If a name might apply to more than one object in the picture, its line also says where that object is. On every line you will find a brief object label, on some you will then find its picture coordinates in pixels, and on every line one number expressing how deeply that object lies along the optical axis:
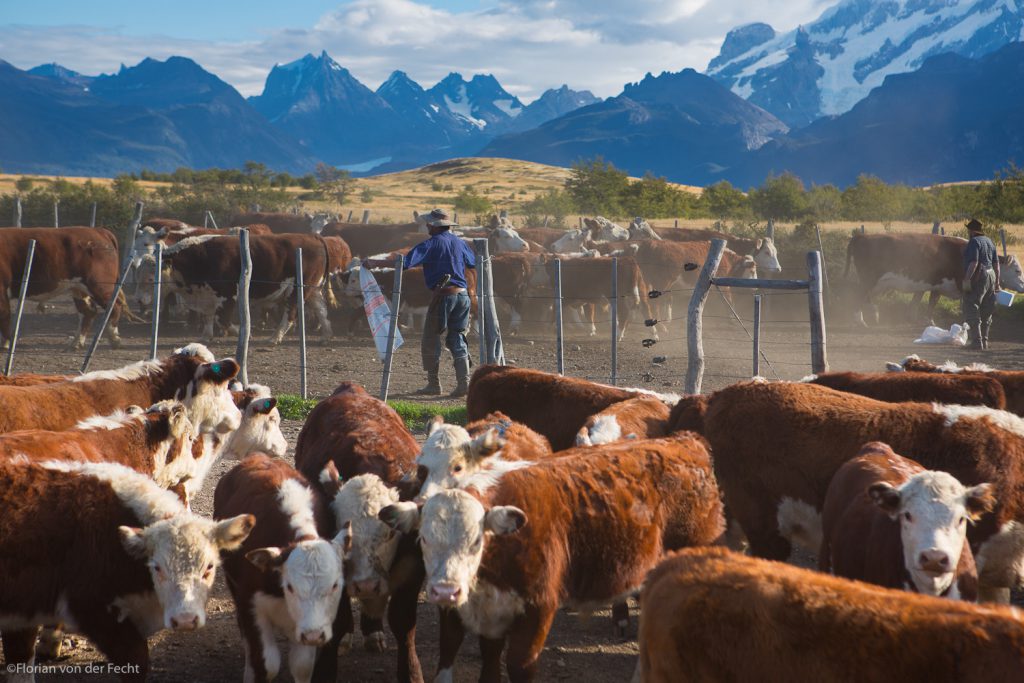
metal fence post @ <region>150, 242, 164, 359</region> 13.75
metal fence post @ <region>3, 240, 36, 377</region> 14.23
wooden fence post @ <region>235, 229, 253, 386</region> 13.06
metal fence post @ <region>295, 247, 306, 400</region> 12.91
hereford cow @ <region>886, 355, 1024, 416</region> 8.21
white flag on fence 13.83
